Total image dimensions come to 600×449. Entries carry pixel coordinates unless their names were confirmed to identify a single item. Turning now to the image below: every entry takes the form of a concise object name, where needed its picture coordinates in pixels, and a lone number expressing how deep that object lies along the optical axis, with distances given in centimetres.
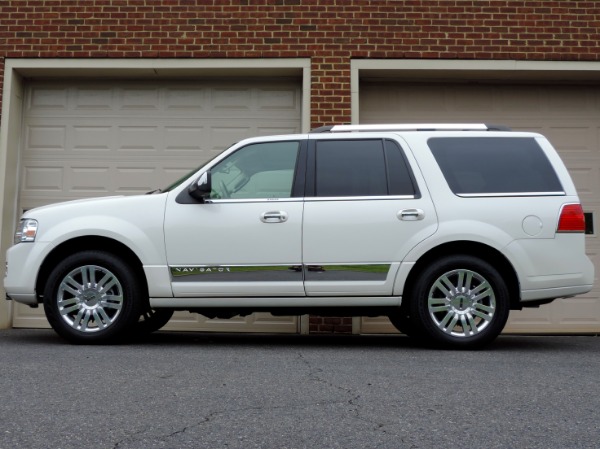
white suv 652
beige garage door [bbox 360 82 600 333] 1016
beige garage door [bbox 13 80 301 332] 1014
